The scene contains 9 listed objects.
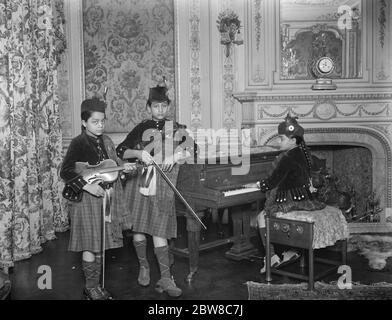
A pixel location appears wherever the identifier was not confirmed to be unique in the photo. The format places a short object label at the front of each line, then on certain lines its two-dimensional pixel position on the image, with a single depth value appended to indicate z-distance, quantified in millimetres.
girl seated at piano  3932
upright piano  3904
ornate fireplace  5879
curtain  4262
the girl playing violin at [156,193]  3641
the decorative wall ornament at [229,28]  5875
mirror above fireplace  6008
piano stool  3693
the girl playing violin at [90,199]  3256
